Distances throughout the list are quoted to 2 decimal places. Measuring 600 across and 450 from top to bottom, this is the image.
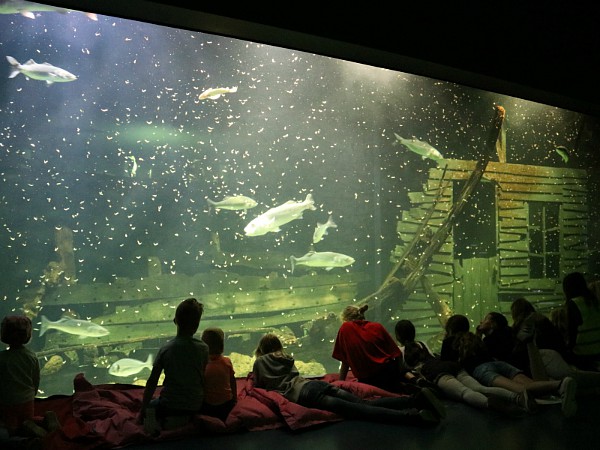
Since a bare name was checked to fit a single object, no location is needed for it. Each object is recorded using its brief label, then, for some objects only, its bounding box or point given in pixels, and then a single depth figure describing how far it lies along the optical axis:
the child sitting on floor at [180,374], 3.79
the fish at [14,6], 7.50
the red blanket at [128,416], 3.55
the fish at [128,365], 7.74
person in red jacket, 4.66
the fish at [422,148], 8.66
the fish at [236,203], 8.48
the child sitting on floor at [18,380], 3.54
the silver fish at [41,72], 7.28
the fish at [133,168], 11.04
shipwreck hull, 9.73
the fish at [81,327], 7.65
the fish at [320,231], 8.92
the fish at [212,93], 8.15
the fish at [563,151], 9.82
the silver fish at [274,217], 8.75
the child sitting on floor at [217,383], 3.99
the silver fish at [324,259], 8.83
